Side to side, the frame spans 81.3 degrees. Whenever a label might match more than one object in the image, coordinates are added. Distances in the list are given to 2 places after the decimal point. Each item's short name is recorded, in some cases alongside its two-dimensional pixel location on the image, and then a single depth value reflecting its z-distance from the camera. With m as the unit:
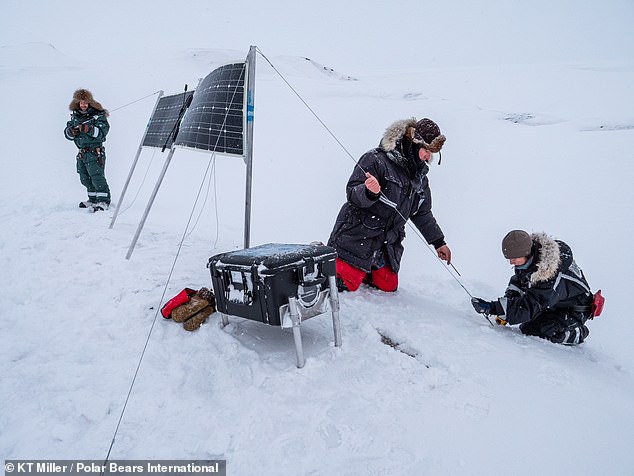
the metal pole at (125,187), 4.85
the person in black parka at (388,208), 3.09
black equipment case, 2.04
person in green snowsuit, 5.64
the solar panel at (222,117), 3.27
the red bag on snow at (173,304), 2.57
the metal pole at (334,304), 2.30
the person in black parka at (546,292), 2.54
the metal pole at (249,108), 3.20
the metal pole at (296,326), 2.07
